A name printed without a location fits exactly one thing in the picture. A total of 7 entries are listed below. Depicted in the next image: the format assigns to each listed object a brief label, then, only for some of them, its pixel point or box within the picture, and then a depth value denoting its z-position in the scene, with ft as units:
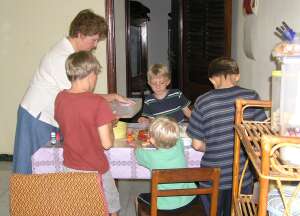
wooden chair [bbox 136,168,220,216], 5.00
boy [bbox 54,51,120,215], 5.90
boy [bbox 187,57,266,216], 5.82
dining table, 6.63
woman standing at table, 7.40
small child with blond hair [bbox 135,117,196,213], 5.82
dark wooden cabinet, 10.49
